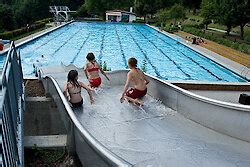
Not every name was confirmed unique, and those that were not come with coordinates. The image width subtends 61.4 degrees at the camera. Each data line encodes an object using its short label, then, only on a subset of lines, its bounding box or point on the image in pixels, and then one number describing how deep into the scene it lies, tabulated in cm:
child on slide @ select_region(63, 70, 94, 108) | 379
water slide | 258
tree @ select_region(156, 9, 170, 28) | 2481
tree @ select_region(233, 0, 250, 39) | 1626
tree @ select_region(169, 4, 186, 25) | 2406
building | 3080
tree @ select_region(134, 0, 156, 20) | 3125
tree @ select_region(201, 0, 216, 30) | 1853
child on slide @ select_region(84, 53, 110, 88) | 468
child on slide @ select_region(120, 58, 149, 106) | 401
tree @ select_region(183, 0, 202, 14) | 3529
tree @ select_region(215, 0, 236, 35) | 1657
